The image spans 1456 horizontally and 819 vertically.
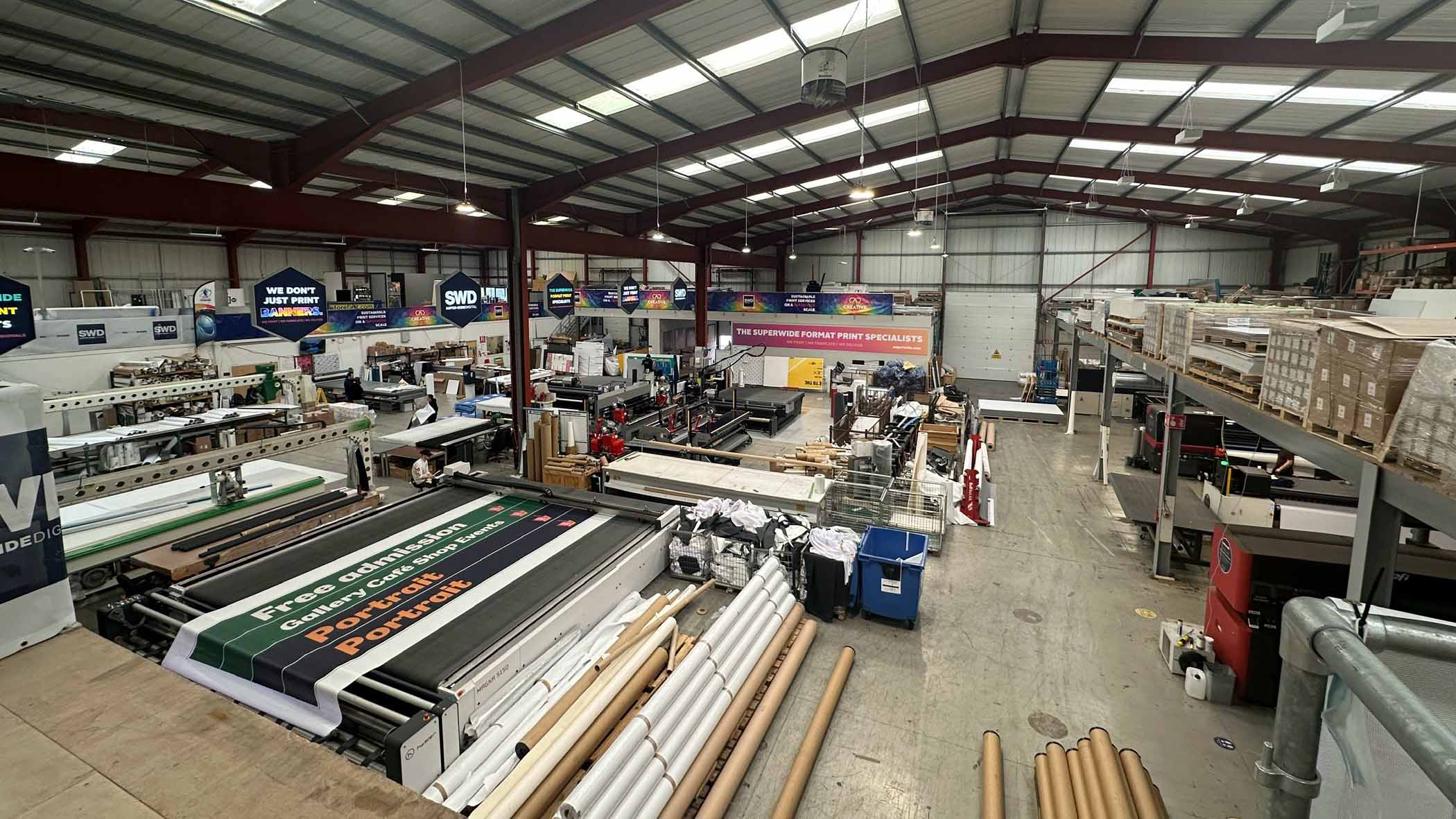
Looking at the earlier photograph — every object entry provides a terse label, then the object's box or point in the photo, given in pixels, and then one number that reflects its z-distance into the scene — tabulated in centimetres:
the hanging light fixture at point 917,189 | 1438
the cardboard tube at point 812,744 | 438
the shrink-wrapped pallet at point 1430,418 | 329
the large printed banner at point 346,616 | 463
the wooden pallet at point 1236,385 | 593
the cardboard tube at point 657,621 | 539
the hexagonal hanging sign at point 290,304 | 862
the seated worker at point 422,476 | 1066
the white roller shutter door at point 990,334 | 2631
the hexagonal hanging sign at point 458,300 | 1134
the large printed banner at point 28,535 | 163
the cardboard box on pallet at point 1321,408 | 435
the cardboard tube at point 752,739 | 428
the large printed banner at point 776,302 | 2103
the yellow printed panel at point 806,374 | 2223
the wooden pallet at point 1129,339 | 1112
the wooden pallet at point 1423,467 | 333
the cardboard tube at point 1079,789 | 425
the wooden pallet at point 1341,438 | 405
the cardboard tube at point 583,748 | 395
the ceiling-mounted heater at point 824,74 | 623
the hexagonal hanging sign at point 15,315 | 903
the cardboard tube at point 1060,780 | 427
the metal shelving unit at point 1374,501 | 343
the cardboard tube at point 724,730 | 415
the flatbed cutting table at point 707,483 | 872
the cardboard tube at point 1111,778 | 416
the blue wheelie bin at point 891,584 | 686
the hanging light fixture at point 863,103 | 1033
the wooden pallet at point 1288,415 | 494
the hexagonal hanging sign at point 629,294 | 1736
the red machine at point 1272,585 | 529
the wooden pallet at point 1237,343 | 599
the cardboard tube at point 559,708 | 435
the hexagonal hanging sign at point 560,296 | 1474
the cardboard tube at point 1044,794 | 432
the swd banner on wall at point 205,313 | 1711
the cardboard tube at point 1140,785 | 421
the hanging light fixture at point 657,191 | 1440
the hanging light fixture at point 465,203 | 1055
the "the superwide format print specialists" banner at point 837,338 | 2075
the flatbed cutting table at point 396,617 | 449
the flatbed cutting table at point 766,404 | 1692
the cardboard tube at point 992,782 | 433
